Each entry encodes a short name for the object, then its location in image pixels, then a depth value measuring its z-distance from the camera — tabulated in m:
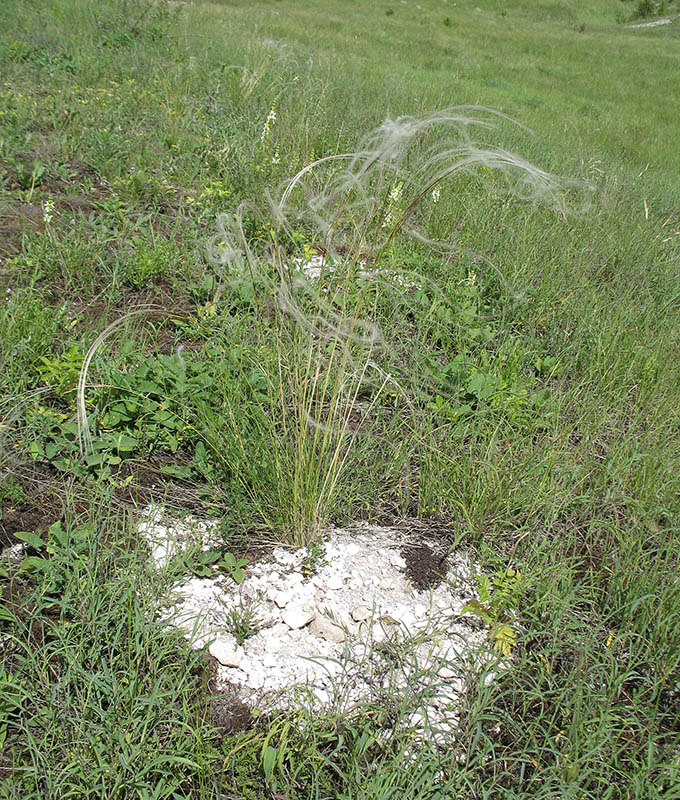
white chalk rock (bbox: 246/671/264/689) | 1.70
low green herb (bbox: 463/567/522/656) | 1.82
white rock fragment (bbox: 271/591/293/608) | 1.91
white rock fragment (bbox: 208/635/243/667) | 1.74
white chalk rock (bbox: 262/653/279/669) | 1.75
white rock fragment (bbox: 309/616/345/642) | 1.84
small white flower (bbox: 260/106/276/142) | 4.26
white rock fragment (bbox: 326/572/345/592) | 1.99
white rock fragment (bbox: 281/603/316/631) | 1.86
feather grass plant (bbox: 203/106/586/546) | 1.70
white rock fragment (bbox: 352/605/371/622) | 1.90
